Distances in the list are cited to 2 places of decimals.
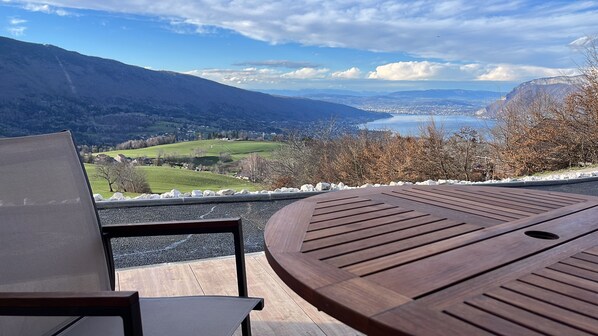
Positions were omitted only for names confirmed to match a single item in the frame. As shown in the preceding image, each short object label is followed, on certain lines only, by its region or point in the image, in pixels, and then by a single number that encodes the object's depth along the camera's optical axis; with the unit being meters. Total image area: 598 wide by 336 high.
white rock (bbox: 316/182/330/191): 5.78
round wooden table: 0.75
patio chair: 1.18
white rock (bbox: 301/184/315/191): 5.81
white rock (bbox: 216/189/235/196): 5.10
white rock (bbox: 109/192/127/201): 4.66
